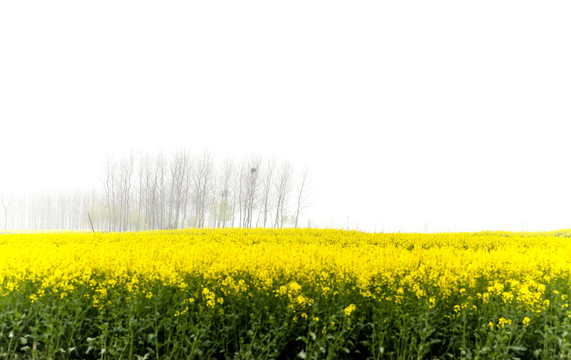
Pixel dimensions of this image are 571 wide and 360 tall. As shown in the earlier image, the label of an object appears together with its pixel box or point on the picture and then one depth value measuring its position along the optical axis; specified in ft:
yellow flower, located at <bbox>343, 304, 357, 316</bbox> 13.39
